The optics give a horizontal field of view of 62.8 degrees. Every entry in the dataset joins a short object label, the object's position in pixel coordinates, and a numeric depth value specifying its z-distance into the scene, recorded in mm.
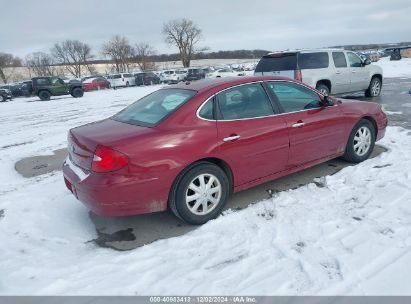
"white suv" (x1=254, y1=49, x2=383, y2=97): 9836
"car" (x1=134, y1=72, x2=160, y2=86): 37156
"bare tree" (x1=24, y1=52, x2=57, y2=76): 81875
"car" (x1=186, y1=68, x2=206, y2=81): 35809
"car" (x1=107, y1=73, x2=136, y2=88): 36656
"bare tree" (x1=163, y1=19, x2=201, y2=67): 78750
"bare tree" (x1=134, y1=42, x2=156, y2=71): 78325
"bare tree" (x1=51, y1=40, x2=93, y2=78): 84644
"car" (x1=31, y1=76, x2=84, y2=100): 24281
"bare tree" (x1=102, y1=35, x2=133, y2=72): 78188
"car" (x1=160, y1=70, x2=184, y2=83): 38000
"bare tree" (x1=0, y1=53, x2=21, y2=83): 65831
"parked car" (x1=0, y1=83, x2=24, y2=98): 31930
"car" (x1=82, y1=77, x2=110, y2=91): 33188
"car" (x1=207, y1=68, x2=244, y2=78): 36188
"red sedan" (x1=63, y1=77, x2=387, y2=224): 3332
